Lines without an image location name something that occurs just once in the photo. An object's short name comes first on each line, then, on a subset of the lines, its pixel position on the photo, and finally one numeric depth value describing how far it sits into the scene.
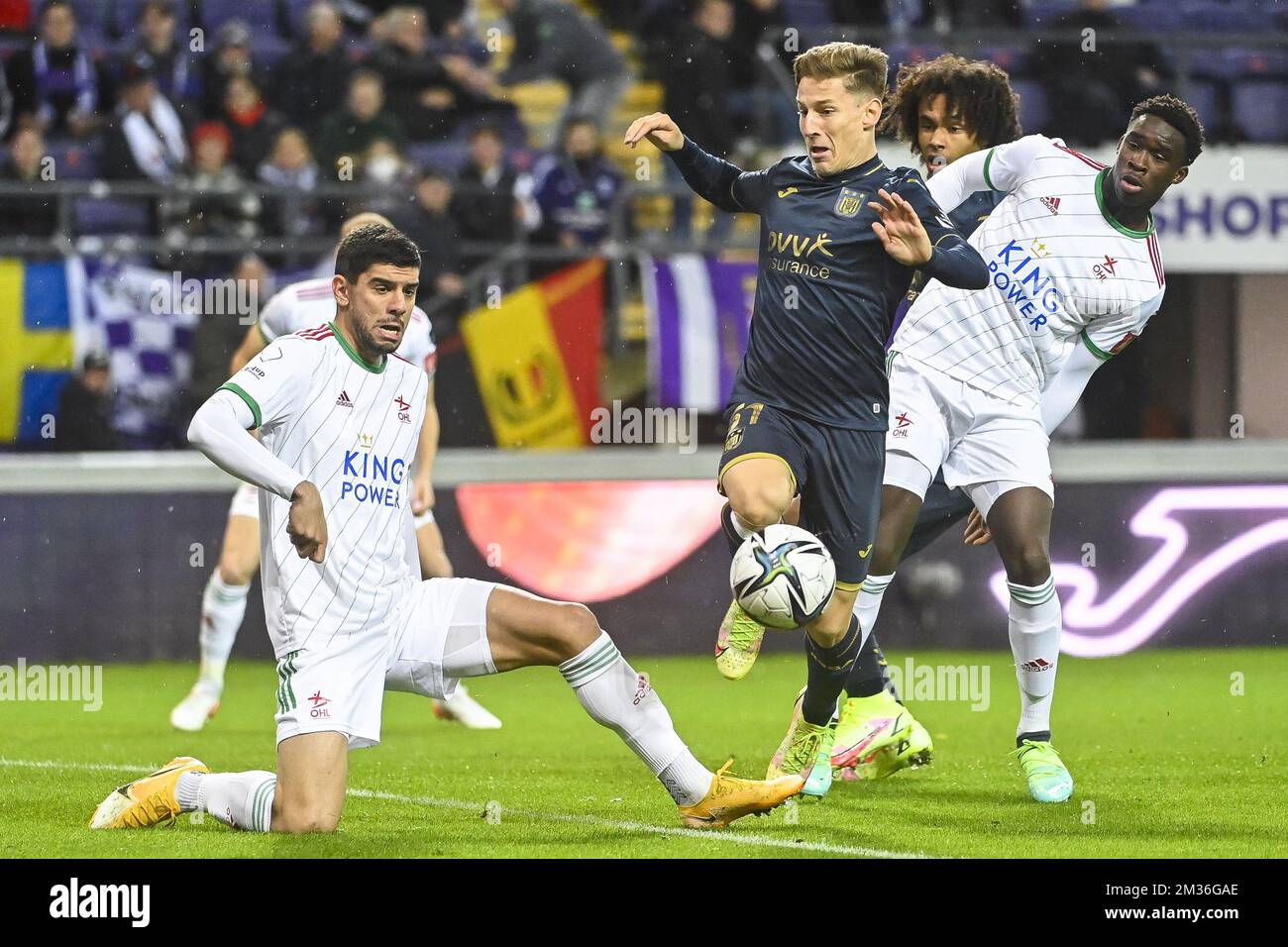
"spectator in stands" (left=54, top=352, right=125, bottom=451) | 10.59
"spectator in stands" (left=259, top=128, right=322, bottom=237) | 11.54
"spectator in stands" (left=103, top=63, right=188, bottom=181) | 11.94
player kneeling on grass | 5.42
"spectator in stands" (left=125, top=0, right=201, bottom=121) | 12.45
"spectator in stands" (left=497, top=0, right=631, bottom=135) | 13.36
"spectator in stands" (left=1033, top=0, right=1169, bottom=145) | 12.05
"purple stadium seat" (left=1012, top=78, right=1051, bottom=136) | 12.43
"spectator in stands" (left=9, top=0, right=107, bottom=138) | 12.45
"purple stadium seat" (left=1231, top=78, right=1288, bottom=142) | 12.55
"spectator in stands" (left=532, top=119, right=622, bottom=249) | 11.79
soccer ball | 5.54
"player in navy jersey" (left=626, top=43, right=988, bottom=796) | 5.73
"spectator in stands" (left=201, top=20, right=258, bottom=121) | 12.43
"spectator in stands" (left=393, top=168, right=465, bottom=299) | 11.33
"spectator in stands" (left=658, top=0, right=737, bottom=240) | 12.12
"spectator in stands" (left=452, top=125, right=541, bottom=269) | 11.69
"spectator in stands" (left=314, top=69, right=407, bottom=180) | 12.22
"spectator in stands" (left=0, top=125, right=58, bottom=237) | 11.26
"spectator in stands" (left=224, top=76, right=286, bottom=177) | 12.20
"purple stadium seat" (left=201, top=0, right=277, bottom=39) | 13.44
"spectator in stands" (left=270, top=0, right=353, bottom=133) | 12.59
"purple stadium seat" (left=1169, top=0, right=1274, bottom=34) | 13.41
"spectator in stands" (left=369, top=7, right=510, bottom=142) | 13.10
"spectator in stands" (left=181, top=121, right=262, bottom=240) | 11.34
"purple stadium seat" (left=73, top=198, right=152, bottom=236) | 11.64
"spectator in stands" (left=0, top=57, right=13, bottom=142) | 12.19
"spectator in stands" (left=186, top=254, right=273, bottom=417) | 10.80
